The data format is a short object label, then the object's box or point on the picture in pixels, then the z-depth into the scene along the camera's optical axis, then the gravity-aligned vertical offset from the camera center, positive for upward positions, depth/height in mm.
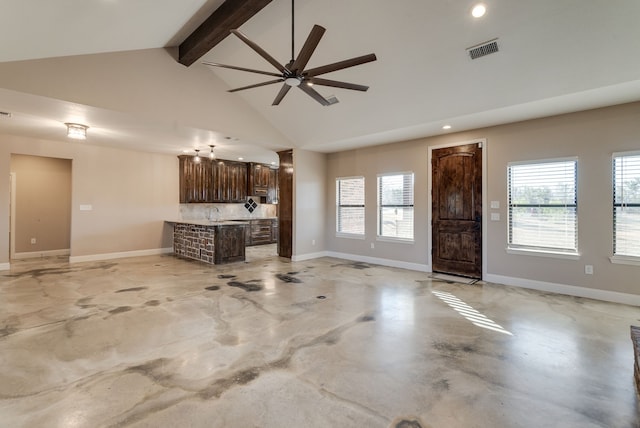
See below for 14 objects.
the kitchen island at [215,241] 6398 -669
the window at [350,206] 6988 +134
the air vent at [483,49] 3312 +1862
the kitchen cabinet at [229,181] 8797 +917
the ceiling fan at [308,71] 2568 +1359
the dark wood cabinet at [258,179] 9562 +1055
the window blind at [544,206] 4316 +88
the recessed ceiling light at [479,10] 3010 +2068
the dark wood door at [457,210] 5195 +28
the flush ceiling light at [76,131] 5031 +1372
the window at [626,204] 3826 +100
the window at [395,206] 6113 +119
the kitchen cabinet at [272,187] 10109 +820
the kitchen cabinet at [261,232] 9391 -655
